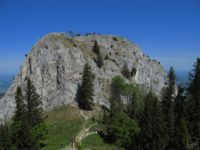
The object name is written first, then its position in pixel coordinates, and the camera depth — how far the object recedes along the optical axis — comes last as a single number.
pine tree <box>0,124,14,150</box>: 57.86
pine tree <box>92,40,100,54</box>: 136.60
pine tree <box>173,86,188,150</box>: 55.16
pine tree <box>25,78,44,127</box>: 81.18
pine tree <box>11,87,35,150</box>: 59.88
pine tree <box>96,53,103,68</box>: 130.82
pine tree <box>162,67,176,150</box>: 60.41
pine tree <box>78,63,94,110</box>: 104.56
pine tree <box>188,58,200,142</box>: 66.81
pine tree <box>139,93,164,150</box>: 59.03
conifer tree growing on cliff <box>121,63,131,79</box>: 145.50
